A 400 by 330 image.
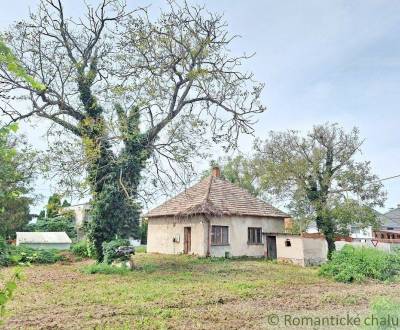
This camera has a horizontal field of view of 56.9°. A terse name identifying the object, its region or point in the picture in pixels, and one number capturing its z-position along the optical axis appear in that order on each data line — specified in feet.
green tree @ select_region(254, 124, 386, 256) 75.66
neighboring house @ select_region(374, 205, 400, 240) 171.79
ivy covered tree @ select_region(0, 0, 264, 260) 56.59
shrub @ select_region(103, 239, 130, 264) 58.39
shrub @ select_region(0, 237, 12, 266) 62.89
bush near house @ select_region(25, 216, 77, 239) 127.00
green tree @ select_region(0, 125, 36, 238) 109.90
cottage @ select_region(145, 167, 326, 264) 76.89
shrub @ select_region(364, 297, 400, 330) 18.04
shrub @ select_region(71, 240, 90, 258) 84.99
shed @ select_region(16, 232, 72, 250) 94.10
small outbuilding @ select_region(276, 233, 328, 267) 71.20
